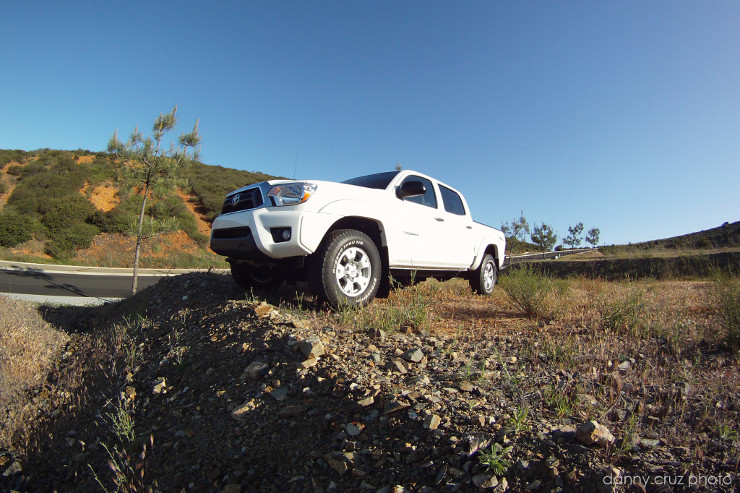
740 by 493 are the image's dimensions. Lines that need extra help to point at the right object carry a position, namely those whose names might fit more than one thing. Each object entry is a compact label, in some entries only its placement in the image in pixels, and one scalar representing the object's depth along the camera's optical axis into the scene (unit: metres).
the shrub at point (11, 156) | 34.81
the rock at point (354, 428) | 2.04
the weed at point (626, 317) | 3.78
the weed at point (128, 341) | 3.67
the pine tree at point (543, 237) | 32.28
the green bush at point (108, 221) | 26.56
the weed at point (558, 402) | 2.05
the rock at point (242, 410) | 2.40
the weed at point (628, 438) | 1.67
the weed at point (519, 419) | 1.84
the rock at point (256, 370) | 2.80
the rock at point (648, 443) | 1.77
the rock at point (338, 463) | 1.85
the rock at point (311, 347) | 2.80
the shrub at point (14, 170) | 33.03
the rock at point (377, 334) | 3.37
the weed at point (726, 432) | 1.79
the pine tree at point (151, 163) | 9.55
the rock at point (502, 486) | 1.57
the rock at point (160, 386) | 3.05
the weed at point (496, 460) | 1.63
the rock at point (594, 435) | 1.71
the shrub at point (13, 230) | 23.78
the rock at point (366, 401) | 2.20
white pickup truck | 3.78
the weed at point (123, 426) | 2.57
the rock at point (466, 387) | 2.34
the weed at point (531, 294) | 4.82
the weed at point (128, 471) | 2.19
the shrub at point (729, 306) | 3.28
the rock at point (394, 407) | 2.11
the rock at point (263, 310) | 3.77
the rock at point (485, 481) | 1.59
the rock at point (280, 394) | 2.48
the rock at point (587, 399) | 2.18
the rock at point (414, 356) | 2.89
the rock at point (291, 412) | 2.32
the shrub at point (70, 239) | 24.00
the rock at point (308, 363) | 2.69
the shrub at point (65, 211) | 25.95
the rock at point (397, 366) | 2.68
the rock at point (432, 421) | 1.93
